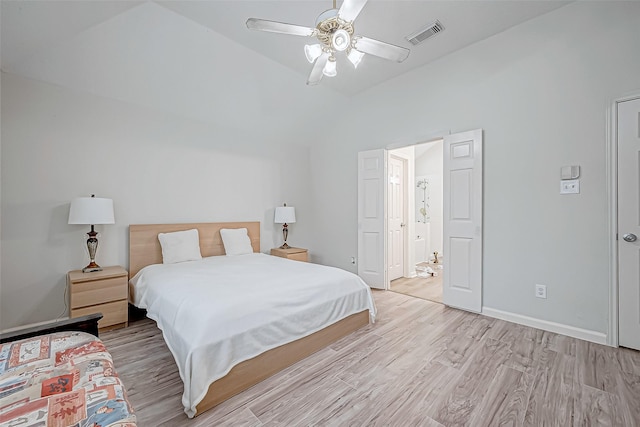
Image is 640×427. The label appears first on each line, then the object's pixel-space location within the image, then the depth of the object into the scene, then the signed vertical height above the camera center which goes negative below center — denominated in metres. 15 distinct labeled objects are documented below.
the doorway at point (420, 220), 4.46 -0.16
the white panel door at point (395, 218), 4.53 -0.09
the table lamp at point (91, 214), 2.68 -0.01
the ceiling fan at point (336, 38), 1.79 +1.24
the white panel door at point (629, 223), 2.30 -0.09
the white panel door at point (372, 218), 4.14 -0.09
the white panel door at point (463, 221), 3.16 -0.10
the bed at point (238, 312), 1.71 -0.77
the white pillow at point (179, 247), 3.34 -0.43
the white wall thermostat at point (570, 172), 2.57 +0.39
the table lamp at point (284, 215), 4.62 -0.04
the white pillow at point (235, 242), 3.94 -0.43
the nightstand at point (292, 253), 4.39 -0.67
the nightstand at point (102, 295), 2.54 -0.80
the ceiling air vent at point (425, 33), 2.79 +1.92
